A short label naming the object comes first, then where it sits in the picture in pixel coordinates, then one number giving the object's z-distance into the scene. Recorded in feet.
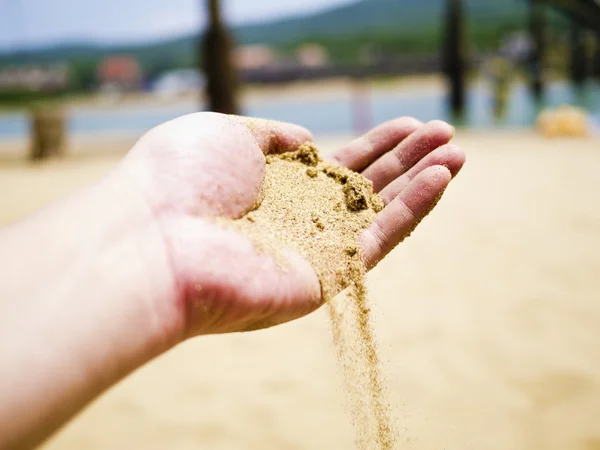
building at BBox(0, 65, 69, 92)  205.98
